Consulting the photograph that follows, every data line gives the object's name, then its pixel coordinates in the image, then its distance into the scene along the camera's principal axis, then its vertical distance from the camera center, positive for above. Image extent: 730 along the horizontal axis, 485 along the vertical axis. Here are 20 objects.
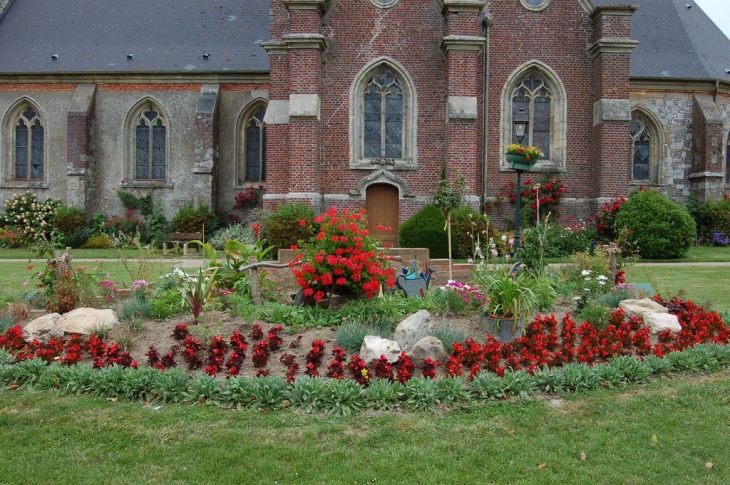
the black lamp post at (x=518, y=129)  10.34 +2.15
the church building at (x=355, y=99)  16.66 +4.46
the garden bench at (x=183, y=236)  19.00 +0.06
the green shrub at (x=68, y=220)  19.89 +0.59
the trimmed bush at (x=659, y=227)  15.16 +0.34
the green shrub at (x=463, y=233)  14.77 +0.16
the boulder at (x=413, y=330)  5.78 -0.90
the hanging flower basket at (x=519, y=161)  10.52 +1.42
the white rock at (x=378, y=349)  5.20 -0.99
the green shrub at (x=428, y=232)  14.76 +0.18
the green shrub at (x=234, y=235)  18.27 +0.10
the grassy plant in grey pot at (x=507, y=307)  6.12 -0.72
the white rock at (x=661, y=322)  6.41 -0.91
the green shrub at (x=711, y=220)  19.58 +0.69
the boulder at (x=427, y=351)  5.36 -1.03
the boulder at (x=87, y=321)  6.19 -0.90
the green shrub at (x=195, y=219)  19.88 +0.64
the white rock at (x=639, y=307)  6.87 -0.81
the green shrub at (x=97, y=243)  19.88 -0.19
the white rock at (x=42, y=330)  6.08 -0.98
